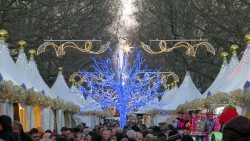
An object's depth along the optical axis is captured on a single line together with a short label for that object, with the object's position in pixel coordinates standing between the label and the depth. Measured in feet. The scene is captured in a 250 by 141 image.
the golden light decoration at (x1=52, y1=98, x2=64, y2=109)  78.36
